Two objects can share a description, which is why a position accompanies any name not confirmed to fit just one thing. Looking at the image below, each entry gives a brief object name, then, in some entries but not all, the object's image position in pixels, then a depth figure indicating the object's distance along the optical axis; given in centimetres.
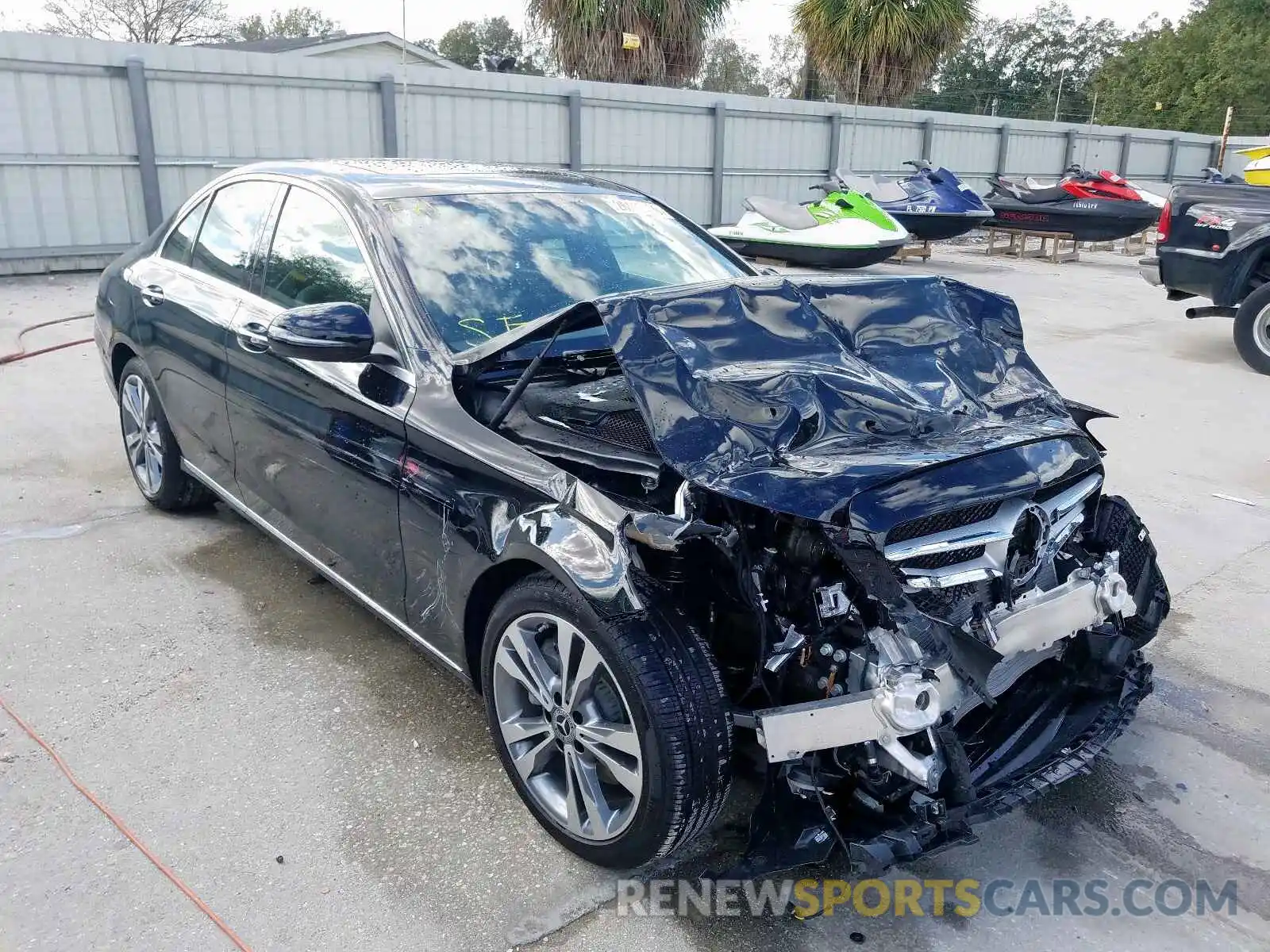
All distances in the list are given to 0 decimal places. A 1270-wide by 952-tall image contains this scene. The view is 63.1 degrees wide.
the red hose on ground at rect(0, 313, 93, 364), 773
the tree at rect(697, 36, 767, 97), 2473
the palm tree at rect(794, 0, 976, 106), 2302
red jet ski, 1577
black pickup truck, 858
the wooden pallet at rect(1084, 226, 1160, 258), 1881
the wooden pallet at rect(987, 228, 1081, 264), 1670
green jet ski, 1273
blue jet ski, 1446
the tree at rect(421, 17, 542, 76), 4888
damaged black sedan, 229
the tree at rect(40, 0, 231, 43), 3112
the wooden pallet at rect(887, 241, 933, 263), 1558
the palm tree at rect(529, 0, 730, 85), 2042
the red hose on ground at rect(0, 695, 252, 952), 241
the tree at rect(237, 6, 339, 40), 4997
